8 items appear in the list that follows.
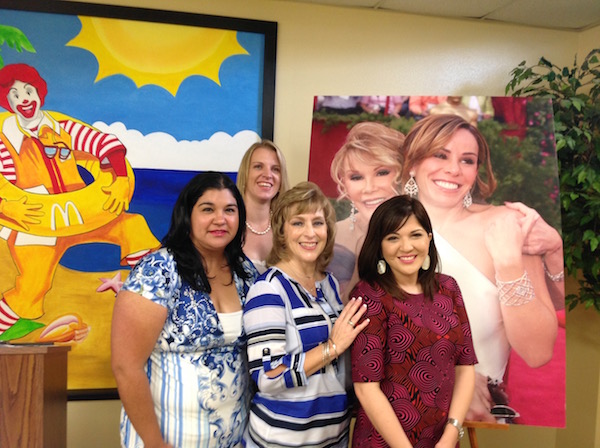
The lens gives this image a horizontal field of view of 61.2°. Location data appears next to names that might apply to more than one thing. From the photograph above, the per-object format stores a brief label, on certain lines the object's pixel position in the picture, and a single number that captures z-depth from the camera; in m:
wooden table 1.76
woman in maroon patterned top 1.61
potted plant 2.67
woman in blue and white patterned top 1.58
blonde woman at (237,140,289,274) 2.50
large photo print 2.18
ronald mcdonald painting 2.77
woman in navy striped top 1.60
